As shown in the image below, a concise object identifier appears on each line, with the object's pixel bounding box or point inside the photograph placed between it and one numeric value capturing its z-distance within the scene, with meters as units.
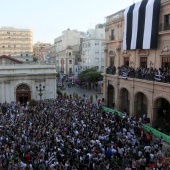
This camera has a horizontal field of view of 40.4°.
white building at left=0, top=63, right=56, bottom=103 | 33.41
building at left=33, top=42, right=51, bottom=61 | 137.23
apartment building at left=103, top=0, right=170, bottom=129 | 22.03
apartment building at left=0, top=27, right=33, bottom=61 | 87.81
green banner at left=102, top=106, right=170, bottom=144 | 18.91
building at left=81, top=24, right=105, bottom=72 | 62.50
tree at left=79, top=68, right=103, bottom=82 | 49.66
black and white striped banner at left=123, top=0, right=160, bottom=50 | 22.86
